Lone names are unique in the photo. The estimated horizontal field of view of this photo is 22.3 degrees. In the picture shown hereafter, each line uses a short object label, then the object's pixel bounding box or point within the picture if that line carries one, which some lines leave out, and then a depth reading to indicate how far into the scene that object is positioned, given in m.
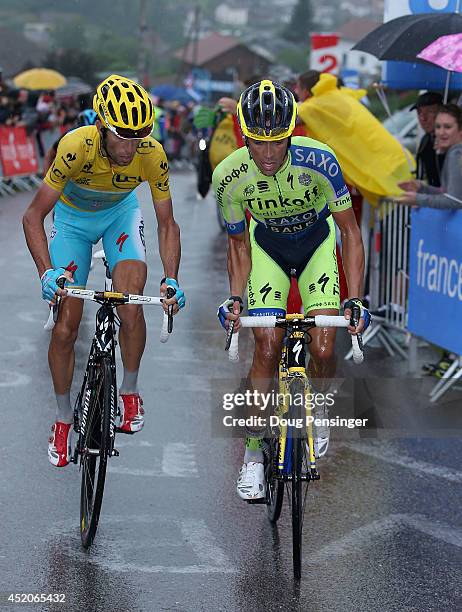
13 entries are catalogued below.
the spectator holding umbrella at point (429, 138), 10.35
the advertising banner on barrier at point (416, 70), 11.66
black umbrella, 10.16
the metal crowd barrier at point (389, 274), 10.13
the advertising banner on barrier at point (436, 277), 8.73
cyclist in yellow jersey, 5.84
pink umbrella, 9.29
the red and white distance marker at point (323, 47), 22.96
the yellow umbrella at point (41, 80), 33.66
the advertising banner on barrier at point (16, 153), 23.89
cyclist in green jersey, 5.84
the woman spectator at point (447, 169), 8.77
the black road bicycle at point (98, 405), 5.70
